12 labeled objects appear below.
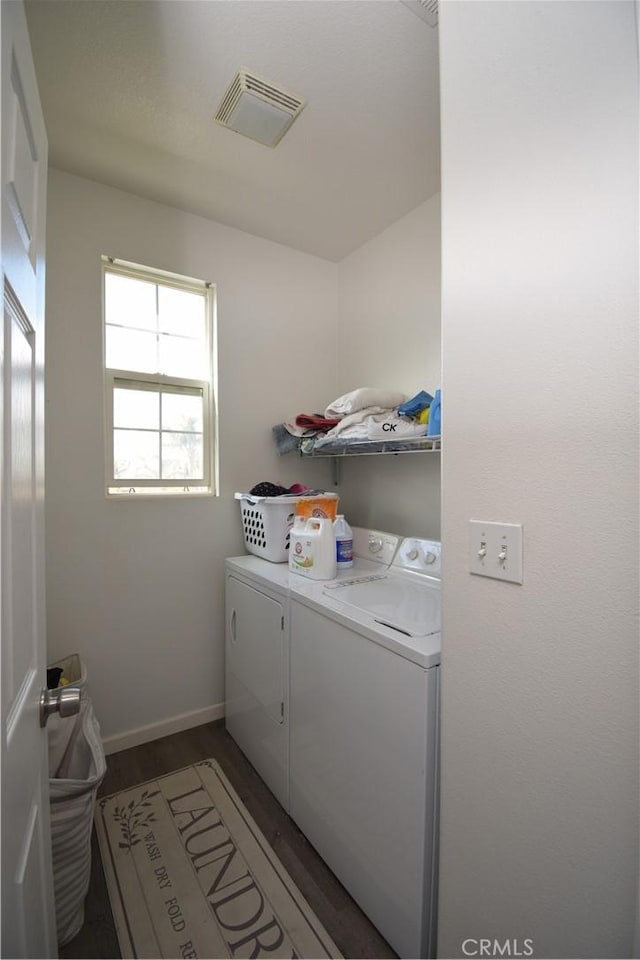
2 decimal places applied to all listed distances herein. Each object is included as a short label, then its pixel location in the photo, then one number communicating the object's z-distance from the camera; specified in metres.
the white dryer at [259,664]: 1.67
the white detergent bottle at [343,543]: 1.95
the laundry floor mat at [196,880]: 1.21
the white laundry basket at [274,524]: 2.04
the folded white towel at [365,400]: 2.03
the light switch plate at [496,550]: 0.87
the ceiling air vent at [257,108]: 1.43
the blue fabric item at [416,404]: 1.84
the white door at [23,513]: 0.56
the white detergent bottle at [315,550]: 1.72
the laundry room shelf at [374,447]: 1.80
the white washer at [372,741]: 1.06
